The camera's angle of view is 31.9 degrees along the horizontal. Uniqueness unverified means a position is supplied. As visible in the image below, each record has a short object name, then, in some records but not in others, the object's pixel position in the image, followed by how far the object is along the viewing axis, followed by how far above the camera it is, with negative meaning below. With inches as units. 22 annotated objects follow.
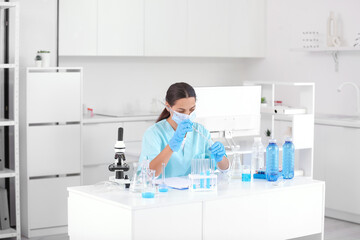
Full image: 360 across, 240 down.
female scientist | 138.1 -12.9
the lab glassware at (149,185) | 117.4 -19.1
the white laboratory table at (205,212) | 111.5 -24.4
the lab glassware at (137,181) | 121.2 -18.8
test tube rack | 123.5 -18.2
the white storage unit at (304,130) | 199.9 -14.4
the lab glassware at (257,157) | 144.2 -16.8
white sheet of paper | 127.7 -20.5
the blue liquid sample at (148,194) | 117.1 -20.6
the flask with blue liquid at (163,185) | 123.5 -20.0
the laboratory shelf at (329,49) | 229.3 +13.8
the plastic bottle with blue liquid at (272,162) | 136.2 -16.7
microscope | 126.6 -16.6
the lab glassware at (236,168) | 141.1 -18.7
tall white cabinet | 196.7 -20.1
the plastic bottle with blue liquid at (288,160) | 138.3 -16.4
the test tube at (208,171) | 123.8 -17.2
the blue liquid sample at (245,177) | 137.6 -20.1
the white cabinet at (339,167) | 214.7 -28.5
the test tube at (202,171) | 123.3 -17.1
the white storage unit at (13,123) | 190.0 -12.3
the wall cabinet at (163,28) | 222.1 +21.8
